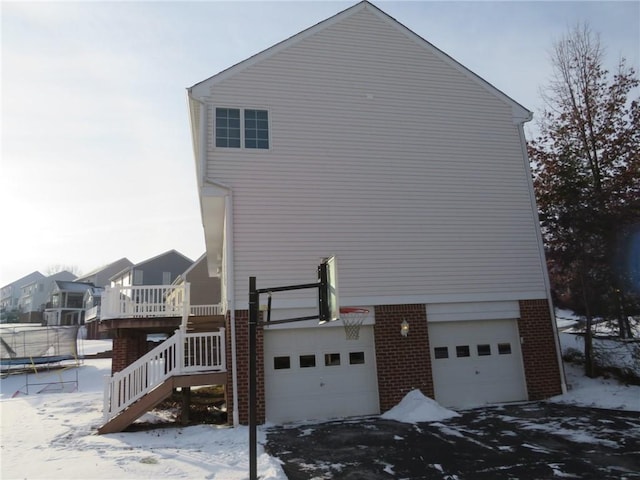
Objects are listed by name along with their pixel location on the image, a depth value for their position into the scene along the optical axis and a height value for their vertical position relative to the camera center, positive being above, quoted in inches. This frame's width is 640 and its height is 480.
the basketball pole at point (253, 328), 234.1 +3.8
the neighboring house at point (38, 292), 2586.1 +319.8
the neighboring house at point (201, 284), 1328.7 +157.4
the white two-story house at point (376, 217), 434.9 +113.0
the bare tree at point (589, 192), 524.7 +149.9
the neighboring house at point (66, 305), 1831.9 +164.8
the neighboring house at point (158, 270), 1676.2 +266.2
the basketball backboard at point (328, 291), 230.5 +20.4
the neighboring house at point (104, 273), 2289.6 +359.0
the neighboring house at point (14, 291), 2984.7 +388.3
